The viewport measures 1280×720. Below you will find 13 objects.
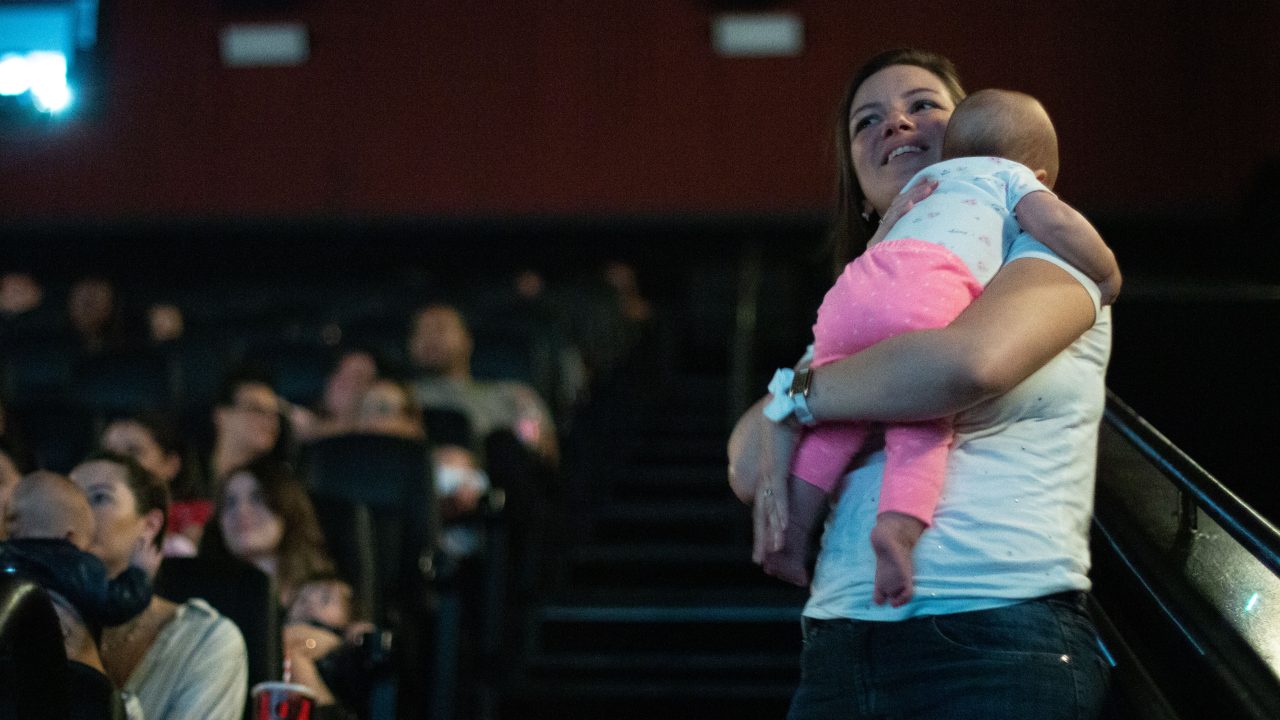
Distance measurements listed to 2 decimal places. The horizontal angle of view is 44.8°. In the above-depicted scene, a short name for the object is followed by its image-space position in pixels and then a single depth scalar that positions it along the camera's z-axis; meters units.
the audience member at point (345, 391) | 4.82
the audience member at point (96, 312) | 7.25
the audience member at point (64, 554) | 2.17
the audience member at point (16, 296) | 7.81
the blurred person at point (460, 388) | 5.29
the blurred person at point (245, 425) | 4.29
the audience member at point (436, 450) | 4.42
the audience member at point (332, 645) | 2.92
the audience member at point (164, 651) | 2.42
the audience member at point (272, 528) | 3.46
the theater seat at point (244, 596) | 2.64
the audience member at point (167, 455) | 3.84
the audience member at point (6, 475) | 2.90
